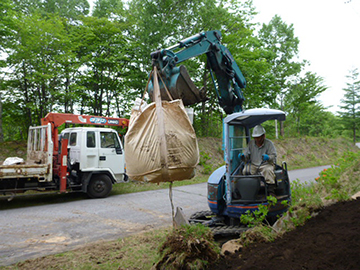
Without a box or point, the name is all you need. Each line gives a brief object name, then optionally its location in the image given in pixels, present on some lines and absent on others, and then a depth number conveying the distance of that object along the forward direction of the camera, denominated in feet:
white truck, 28.35
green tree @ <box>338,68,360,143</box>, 100.15
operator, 15.92
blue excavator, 13.34
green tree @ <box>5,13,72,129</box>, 41.55
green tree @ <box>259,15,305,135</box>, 78.07
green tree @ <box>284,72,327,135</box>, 78.02
